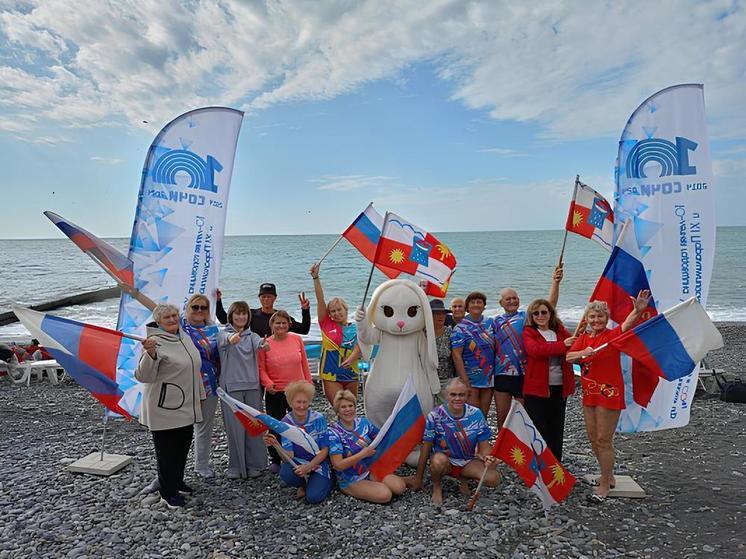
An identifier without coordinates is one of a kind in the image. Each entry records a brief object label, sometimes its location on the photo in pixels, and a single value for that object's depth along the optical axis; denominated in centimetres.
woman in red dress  423
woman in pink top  484
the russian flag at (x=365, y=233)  688
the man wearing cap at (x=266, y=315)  561
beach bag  736
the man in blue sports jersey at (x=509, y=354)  483
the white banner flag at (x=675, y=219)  534
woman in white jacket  413
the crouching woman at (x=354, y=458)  438
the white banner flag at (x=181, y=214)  566
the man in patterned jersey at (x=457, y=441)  445
